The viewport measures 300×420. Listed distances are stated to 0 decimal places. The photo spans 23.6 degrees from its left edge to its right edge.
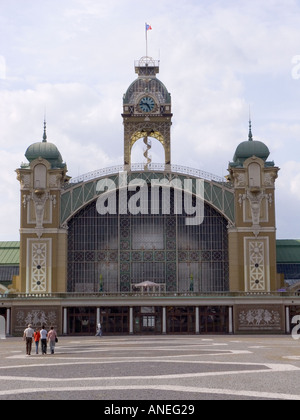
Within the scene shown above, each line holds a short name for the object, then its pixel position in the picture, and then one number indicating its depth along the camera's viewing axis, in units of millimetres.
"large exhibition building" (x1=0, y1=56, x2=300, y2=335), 97062
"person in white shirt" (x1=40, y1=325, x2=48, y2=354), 49062
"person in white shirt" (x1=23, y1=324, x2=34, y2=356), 48500
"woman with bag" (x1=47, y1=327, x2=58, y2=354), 48791
